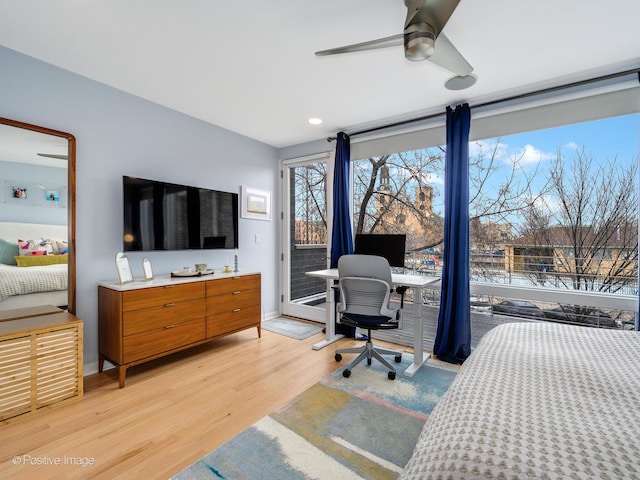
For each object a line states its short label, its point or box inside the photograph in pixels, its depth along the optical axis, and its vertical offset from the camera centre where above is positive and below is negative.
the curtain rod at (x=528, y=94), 2.34 +1.25
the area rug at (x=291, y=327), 3.66 -1.16
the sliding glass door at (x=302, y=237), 4.31 +0.00
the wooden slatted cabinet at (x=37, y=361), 1.91 -0.83
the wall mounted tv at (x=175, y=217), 2.73 +0.19
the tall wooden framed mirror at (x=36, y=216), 2.19 +0.14
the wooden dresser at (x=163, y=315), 2.40 -0.70
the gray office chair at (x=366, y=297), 2.59 -0.53
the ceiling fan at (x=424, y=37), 1.44 +1.06
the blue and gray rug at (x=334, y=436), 1.54 -1.17
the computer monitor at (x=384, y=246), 3.15 -0.09
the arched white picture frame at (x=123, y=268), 2.52 -0.27
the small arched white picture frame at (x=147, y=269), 2.72 -0.30
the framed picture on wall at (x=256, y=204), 3.97 +0.44
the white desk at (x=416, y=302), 2.71 -0.60
